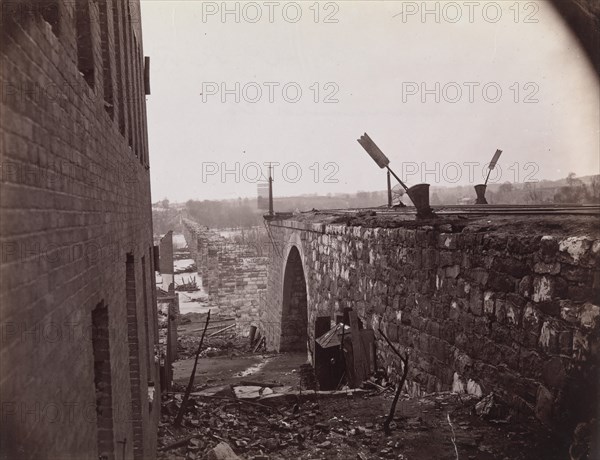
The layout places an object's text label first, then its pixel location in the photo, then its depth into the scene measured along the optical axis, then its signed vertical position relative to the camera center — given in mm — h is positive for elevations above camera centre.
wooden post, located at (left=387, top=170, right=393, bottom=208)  14816 +397
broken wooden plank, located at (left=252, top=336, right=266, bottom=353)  16480 -4321
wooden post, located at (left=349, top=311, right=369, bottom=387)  7230 -2076
